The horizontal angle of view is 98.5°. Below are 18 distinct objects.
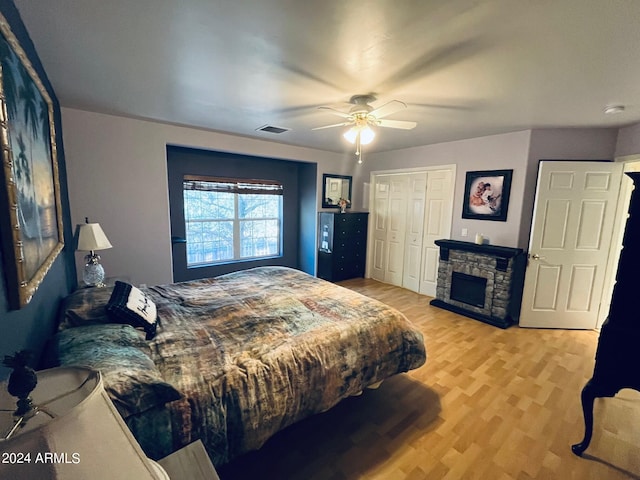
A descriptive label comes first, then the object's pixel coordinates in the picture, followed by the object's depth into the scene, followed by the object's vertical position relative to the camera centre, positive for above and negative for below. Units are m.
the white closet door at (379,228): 5.24 -0.44
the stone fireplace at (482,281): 3.48 -0.97
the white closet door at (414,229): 4.61 -0.38
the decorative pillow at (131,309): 1.76 -0.72
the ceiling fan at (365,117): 2.39 +0.79
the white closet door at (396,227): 4.91 -0.38
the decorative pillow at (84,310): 1.70 -0.71
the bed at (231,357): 1.23 -0.88
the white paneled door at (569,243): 3.22 -0.38
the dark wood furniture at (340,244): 5.07 -0.73
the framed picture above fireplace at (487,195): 3.61 +0.19
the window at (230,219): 4.54 -0.30
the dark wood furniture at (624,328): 1.57 -0.67
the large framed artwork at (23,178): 1.07 +0.09
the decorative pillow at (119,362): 1.10 -0.74
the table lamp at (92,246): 2.50 -0.43
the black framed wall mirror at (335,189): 5.23 +0.30
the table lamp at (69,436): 0.43 -0.42
